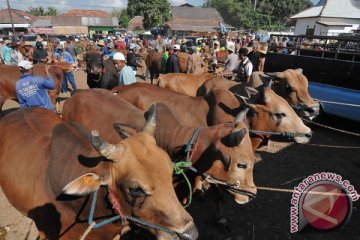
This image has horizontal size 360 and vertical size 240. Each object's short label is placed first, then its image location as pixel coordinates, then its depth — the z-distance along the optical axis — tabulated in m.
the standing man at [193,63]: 12.86
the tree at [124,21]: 84.69
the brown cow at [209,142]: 3.62
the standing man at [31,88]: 5.76
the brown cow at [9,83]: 9.41
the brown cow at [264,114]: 4.85
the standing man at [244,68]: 9.67
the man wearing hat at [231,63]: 11.41
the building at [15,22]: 57.05
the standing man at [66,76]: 13.96
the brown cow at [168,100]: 5.67
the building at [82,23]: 75.94
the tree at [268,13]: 73.56
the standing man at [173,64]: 13.04
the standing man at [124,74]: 7.34
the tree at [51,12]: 114.25
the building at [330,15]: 34.72
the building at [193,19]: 69.12
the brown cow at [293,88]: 6.25
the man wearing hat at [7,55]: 14.13
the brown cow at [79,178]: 2.42
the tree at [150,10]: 58.91
